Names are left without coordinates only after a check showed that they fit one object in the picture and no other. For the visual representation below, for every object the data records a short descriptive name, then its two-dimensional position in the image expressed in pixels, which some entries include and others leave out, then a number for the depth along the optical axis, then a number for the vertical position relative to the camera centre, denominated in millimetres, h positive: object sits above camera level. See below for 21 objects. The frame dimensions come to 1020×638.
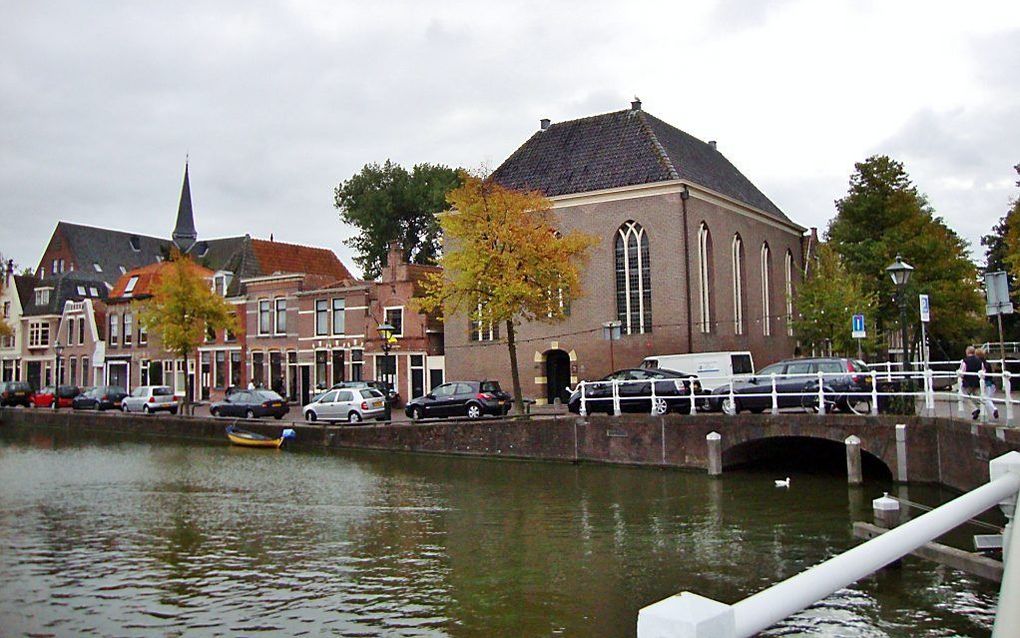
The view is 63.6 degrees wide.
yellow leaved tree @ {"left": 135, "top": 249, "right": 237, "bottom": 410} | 42812 +3292
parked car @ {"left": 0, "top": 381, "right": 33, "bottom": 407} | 53625 -1156
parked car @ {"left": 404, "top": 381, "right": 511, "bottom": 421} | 31875 -1416
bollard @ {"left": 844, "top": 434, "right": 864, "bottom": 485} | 20500 -2649
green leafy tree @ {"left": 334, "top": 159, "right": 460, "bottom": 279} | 64438 +12463
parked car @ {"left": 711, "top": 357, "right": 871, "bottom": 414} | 22891 -906
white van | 30562 -180
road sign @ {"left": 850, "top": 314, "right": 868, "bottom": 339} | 23339 +798
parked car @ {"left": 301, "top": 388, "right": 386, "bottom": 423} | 34406 -1603
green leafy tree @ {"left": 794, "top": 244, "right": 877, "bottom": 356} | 37469 +2360
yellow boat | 32719 -2773
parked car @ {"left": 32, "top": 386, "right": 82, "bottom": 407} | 51875 -1353
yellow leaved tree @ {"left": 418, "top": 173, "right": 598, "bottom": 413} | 30062 +3815
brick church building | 36156 +4830
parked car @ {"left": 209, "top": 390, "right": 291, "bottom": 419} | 37688 -1598
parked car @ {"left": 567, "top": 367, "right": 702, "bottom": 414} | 25547 -1016
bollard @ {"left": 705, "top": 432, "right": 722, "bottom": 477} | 22547 -2617
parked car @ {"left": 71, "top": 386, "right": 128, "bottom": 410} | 47531 -1429
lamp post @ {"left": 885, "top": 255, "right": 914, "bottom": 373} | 20656 +1940
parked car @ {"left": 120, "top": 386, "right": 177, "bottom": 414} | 43812 -1488
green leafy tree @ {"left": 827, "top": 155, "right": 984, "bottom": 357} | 43469 +5771
